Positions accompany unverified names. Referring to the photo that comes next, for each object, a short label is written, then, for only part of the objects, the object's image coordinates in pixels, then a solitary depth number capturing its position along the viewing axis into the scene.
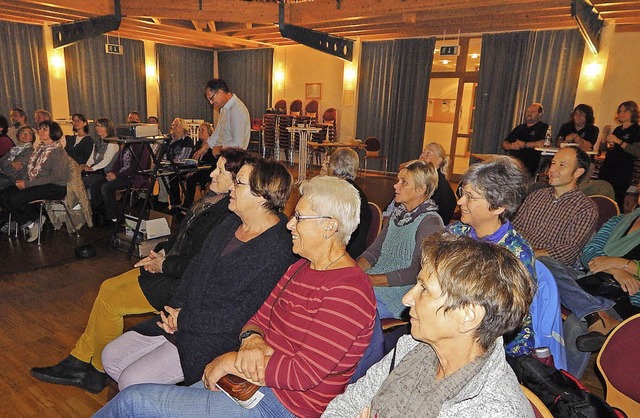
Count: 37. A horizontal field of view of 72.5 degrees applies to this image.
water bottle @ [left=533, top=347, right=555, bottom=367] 1.67
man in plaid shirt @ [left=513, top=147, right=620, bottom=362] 2.69
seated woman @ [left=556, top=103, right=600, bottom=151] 5.80
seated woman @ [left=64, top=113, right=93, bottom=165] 6.02
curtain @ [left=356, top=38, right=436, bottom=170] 10.01
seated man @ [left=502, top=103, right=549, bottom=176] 6.31
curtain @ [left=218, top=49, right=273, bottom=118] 12.85
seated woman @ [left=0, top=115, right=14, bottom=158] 5.36
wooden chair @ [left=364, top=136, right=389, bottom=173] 10.14
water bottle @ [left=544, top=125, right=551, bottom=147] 5.96
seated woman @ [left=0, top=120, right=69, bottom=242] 4.60
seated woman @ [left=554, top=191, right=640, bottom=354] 2.24
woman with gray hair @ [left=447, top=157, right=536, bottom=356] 2.01
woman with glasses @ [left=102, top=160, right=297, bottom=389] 1.79
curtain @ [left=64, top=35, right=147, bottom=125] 11.26
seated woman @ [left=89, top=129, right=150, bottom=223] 5.29
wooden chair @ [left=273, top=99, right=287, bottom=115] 12.15
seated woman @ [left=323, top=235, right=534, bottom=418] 1.02
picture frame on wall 11.99
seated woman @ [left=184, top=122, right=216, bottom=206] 6.14
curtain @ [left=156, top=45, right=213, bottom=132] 13.11
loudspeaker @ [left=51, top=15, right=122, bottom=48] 8.61
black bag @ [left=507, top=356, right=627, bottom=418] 1.18
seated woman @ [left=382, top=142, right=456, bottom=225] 3.50
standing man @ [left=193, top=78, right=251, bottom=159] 4.60
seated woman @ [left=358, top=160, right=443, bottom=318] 2.33
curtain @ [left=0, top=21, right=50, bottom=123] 10.01
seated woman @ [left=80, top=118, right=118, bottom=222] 5.50
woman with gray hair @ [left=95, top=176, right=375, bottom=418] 1.38
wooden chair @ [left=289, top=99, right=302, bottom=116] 11.95
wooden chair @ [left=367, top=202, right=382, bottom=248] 3.12
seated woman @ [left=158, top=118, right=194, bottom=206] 6.39
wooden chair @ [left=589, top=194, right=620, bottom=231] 3.33
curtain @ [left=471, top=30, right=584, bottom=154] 8.32
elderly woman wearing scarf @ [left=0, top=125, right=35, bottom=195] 4.80
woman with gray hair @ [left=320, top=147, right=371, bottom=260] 3.41
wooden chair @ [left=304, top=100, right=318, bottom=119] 11.73
